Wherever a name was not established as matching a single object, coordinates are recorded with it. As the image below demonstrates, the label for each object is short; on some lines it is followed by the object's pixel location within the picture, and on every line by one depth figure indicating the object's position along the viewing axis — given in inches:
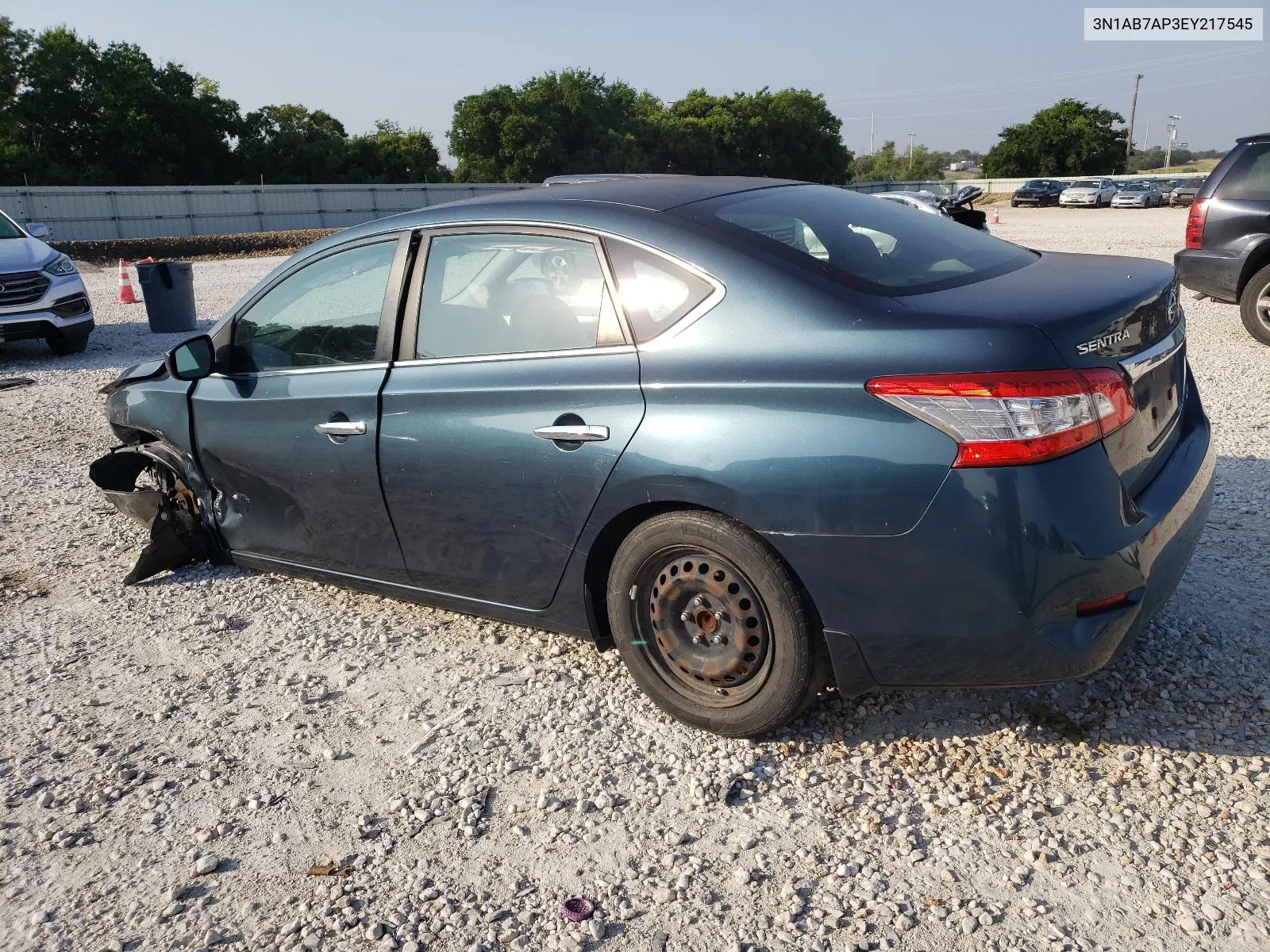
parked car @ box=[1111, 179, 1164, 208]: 1883.6
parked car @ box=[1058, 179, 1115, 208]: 1940.2
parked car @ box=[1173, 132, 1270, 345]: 356.5
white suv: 448.1
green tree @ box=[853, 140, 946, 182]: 4675.2
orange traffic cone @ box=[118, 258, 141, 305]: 688.4
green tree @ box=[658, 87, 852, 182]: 2859.3
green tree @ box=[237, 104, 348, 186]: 2110.0
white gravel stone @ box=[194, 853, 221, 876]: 111.7
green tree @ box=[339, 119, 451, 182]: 2208.5
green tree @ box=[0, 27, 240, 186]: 1876.2
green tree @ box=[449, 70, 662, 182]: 2484.0
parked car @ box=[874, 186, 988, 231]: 514.3
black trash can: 535.5
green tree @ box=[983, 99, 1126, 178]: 3132.4
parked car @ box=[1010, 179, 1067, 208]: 2052.2
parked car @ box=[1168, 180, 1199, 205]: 1825.8
